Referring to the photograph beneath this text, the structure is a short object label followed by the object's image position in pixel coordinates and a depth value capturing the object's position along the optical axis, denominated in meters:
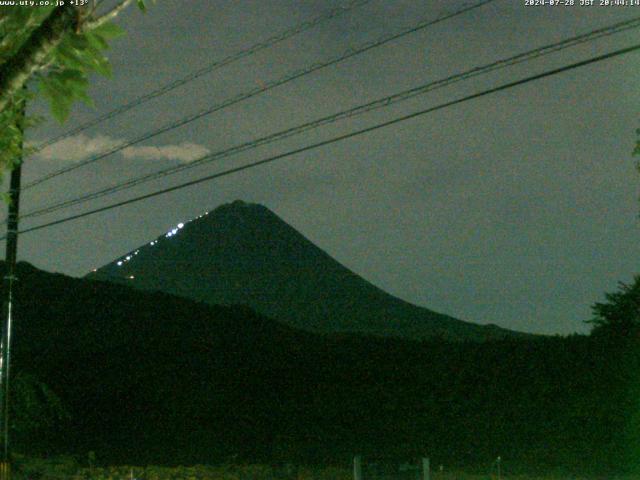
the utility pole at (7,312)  28.77
